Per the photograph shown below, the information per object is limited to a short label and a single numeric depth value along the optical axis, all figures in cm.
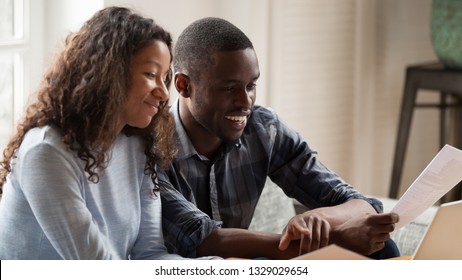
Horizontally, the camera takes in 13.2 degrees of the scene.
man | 364
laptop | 334
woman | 335
